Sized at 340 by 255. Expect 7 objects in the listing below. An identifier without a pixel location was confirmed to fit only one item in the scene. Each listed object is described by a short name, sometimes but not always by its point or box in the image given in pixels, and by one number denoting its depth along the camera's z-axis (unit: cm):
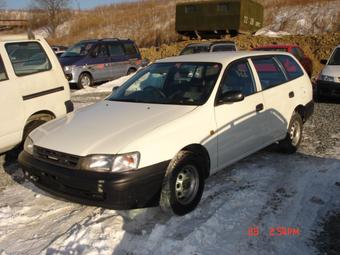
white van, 546
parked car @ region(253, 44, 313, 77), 1399
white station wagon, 352
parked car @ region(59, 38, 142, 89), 1430
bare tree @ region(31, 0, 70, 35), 6253
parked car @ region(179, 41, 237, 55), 1575
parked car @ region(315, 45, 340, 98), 1030
